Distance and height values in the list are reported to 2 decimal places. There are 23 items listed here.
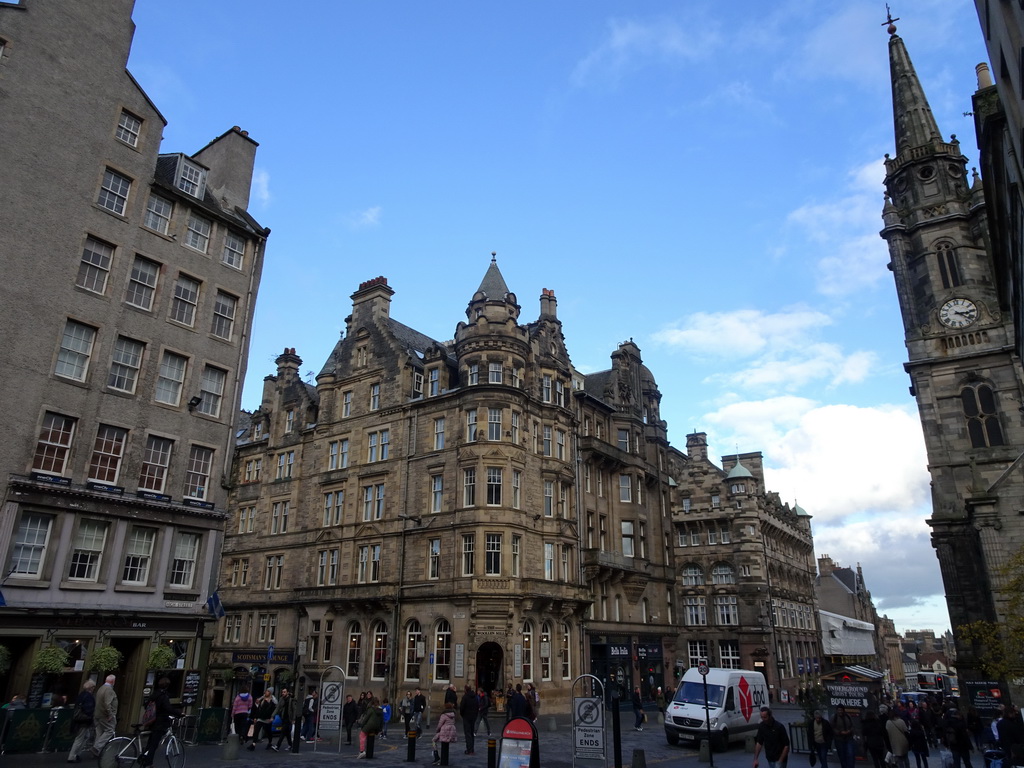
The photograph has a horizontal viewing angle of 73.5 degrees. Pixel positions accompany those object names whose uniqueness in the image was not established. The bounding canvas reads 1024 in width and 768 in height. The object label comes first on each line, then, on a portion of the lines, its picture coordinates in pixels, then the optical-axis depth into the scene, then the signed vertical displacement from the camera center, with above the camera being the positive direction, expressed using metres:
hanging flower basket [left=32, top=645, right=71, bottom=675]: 19.38 -0.61
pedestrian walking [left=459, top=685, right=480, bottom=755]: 21.20 -1.99
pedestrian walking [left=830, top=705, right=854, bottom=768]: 16.66 -2.02
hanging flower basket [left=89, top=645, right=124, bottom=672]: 20.42 -0.57
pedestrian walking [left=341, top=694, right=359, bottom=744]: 24.12 -2.38
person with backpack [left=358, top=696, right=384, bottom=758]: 18.86 -2.09
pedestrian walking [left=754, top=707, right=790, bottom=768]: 15.86 -2.01
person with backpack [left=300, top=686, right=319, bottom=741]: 24.38 -2.63
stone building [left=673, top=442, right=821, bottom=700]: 54.88 +5.47
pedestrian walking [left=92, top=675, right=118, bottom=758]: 15.32 -1.63
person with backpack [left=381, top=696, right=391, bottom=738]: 29.41 -2.78
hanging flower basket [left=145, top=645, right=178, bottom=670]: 21.94 -0.56
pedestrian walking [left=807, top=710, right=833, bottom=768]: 17.80 -2.15
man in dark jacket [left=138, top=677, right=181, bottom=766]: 14.30 -1.69
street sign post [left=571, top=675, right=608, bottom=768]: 15.82 -1.88
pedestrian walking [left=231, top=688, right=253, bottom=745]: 22.77 -2.28
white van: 23.97 -2.05
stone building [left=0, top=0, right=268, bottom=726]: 21.00 +8.97
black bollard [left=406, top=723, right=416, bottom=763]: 18.45 -2.67
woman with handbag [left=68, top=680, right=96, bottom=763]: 15.70 -1.72
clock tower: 34.66 +16.21
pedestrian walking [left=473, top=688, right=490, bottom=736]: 25.79 -2.24
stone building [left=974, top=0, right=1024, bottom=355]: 14.70 +11.84
